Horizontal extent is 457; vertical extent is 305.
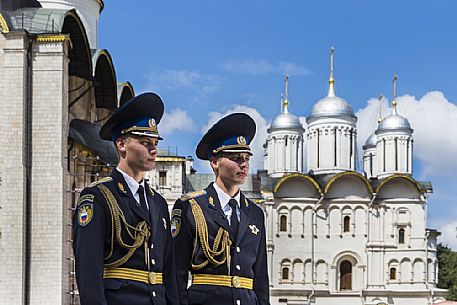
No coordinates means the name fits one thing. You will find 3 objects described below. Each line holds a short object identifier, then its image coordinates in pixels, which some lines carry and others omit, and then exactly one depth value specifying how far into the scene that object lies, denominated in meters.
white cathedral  42.47
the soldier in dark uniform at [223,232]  5.12
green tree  52.24
